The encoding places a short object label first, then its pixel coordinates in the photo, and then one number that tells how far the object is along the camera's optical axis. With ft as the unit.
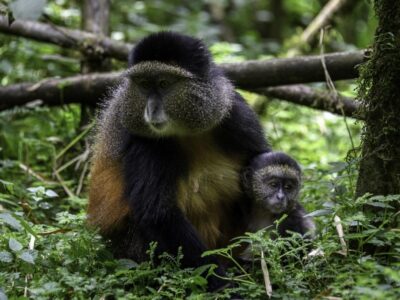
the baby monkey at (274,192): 31.68
